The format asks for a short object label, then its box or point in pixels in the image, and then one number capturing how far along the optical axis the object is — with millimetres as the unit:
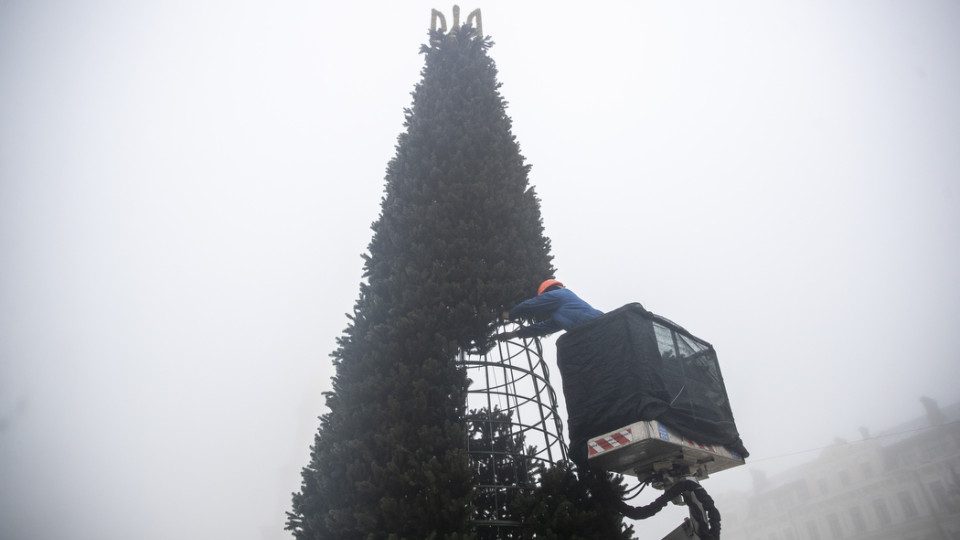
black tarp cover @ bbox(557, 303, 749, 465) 5137
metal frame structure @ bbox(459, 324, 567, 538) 5105
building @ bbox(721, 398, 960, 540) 41250
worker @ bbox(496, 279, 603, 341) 6262
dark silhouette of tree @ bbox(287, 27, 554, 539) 4590
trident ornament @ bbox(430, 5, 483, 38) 11055
